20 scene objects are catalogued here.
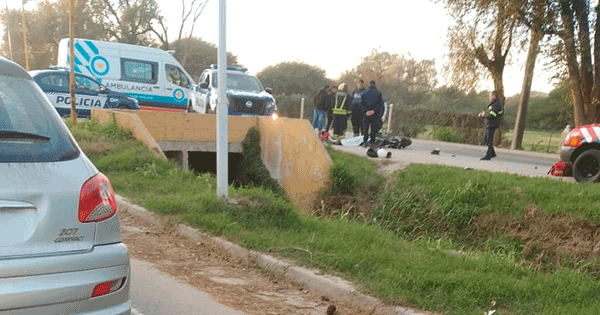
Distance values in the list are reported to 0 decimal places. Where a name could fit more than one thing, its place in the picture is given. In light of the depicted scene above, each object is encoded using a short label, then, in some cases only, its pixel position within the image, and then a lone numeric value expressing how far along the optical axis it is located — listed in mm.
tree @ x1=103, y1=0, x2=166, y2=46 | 53188
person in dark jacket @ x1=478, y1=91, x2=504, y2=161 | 16266
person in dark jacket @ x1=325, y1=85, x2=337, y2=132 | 21188
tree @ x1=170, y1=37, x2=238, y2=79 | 58375
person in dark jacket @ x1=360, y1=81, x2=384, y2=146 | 17203
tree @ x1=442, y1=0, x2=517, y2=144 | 21531
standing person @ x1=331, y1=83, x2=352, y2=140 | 20406
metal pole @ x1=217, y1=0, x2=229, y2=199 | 8562
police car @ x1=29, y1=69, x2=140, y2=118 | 21609
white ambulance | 24516
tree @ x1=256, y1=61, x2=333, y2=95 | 59094
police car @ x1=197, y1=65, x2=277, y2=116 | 21359
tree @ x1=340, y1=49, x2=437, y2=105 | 54969
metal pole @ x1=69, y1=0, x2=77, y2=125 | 18011
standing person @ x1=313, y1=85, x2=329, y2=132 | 21119
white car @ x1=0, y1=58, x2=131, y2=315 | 3166
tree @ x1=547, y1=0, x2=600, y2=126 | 20375
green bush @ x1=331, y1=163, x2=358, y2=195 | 12672
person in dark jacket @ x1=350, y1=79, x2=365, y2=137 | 19764
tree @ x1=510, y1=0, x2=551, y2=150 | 20438
